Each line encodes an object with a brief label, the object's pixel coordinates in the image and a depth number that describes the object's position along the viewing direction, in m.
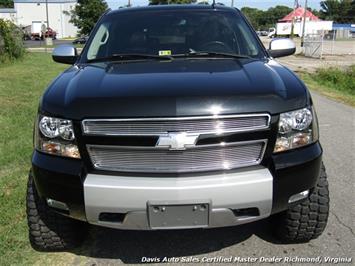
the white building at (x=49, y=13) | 92.94
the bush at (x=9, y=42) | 19.22
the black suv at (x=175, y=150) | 2.85
